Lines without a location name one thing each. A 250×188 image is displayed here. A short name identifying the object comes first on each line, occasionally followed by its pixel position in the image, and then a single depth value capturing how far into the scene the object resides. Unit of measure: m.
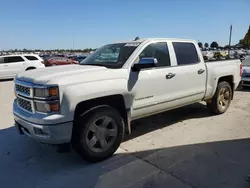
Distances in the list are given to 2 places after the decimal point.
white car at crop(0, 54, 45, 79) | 15.57
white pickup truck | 3.22
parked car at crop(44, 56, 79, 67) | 24.04
